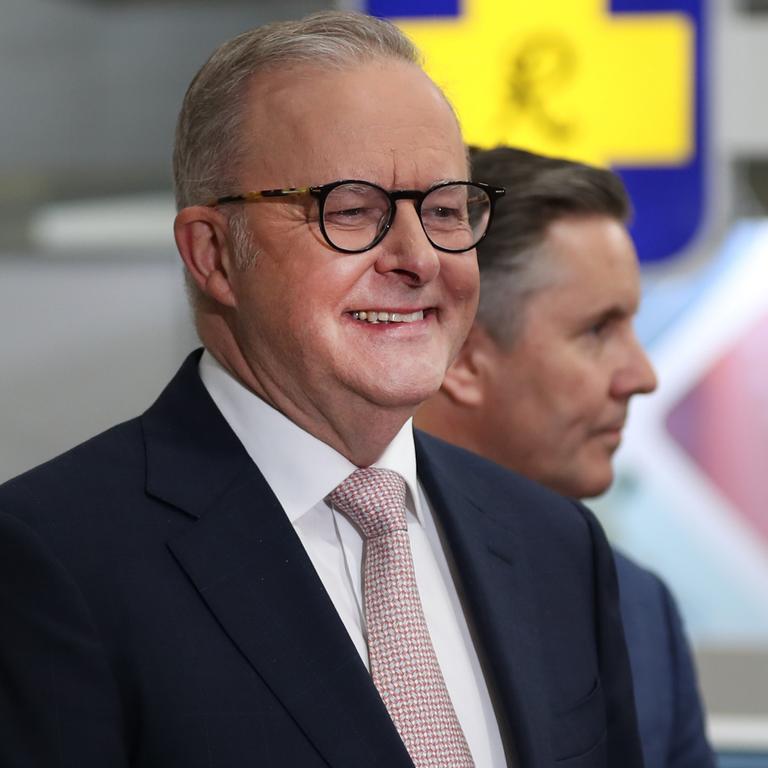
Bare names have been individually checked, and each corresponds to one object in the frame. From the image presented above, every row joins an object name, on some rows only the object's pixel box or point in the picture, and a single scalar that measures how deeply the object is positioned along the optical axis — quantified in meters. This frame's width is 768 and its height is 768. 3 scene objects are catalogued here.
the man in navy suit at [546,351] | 3.04
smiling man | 2.47
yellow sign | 4.39
